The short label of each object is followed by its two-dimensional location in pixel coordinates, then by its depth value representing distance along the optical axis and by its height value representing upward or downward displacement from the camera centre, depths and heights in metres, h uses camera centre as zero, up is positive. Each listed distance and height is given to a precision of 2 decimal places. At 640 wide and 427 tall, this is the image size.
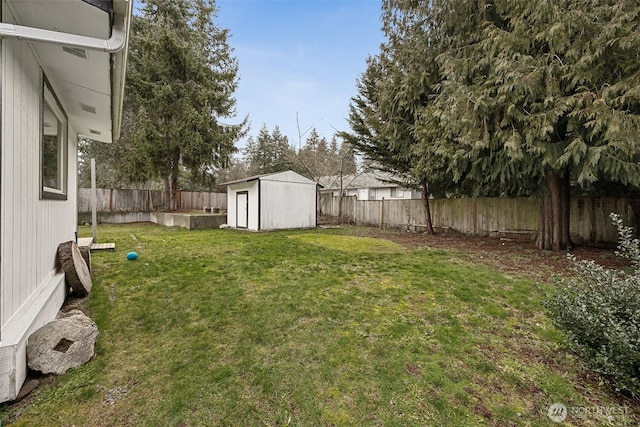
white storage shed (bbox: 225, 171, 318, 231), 11.05 +0.46
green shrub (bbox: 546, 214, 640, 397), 1.82 -0.75
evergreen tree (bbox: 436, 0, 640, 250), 4.77 +2.26
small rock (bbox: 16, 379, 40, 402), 1.90 -1.19
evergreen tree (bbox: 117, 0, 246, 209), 12.78 +5.40
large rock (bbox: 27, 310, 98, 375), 2.09 -1.01
